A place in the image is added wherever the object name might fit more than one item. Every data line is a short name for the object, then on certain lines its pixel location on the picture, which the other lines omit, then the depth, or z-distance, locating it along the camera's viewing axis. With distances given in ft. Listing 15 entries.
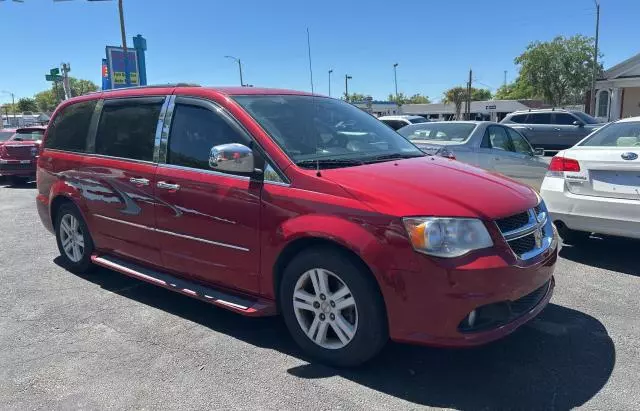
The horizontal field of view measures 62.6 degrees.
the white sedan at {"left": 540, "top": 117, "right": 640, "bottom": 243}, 16.53
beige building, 95.55
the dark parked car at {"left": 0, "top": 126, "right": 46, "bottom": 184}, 43.47
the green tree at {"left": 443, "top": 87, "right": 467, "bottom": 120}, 258.45
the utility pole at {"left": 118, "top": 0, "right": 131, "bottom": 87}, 79.49
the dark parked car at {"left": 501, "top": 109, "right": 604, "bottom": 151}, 65.16
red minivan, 9.85
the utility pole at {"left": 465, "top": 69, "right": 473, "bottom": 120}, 206.49
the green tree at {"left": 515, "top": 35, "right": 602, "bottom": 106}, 176.35
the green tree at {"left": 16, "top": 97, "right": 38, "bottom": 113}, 398.83
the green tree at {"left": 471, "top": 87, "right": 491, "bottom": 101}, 328.49
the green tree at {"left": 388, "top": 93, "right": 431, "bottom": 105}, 393.91
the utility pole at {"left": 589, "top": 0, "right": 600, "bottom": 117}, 101.45
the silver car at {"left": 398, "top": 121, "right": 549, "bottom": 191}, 29.14
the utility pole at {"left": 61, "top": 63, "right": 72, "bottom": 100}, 113.80
